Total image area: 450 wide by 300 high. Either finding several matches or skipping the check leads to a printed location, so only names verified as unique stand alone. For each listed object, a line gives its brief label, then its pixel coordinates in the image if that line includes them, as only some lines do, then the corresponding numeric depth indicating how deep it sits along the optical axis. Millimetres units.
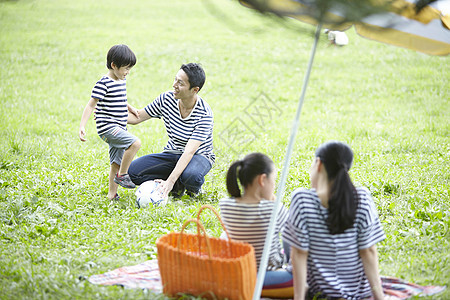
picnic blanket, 7316
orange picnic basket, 6684
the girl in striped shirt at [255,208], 7363
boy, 11016
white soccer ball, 11242
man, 11453
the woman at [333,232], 6680
